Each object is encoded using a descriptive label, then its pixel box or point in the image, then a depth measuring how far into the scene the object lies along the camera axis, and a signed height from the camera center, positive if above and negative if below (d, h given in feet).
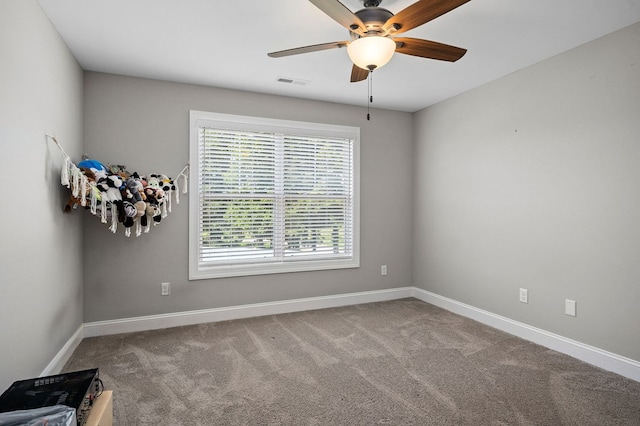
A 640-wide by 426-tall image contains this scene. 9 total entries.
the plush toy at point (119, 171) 10.89 +1.30
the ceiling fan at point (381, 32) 6.02 +3.42
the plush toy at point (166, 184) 11.50 +0.95
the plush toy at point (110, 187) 9.86 +0.72
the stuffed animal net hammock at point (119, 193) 9.10 +0.59
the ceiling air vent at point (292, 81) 12.08 +4.49
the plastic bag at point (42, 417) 4.42 -2.52
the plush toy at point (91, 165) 9.94 +1.32
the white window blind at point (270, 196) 12.80 +0.69
